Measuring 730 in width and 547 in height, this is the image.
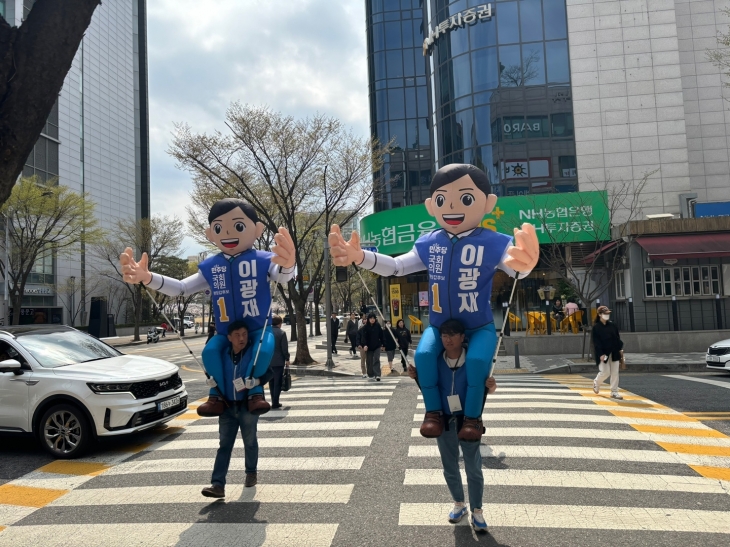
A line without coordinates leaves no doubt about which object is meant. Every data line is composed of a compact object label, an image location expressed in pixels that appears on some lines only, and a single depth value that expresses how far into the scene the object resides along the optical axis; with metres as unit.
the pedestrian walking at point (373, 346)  14.61
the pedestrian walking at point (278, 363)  9.84
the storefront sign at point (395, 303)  28.16
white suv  6.96
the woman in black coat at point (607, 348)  10.41
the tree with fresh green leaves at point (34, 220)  27.00
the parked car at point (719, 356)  13.38
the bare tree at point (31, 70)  4.08
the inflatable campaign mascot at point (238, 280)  5.19
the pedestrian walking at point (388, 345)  15.76
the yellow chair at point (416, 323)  26.48
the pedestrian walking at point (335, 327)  31.84
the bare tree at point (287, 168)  19.06
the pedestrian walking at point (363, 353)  15.12
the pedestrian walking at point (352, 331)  24.35
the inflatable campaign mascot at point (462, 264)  4.24
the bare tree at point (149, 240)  43.06
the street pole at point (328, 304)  18.89
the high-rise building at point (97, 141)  46.06
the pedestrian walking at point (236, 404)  5.04
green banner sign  22.61
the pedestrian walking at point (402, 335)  15.79
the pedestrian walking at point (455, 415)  4.22
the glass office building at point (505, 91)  26.03
